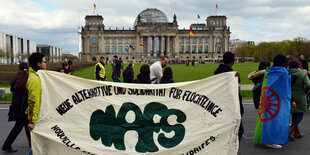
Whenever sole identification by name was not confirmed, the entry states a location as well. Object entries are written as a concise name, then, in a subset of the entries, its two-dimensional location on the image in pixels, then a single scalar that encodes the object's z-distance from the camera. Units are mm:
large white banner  5242
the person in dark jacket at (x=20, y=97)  6105
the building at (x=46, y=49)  175812
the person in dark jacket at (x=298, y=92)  7555
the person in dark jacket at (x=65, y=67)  13210
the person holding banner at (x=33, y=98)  5296
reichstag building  124125
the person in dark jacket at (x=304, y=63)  15697
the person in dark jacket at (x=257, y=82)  7215
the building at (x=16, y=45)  87425
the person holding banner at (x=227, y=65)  6012
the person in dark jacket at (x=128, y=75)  12141
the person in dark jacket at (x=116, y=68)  19062
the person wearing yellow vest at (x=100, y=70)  13951
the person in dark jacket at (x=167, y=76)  7371
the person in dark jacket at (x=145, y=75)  7910
